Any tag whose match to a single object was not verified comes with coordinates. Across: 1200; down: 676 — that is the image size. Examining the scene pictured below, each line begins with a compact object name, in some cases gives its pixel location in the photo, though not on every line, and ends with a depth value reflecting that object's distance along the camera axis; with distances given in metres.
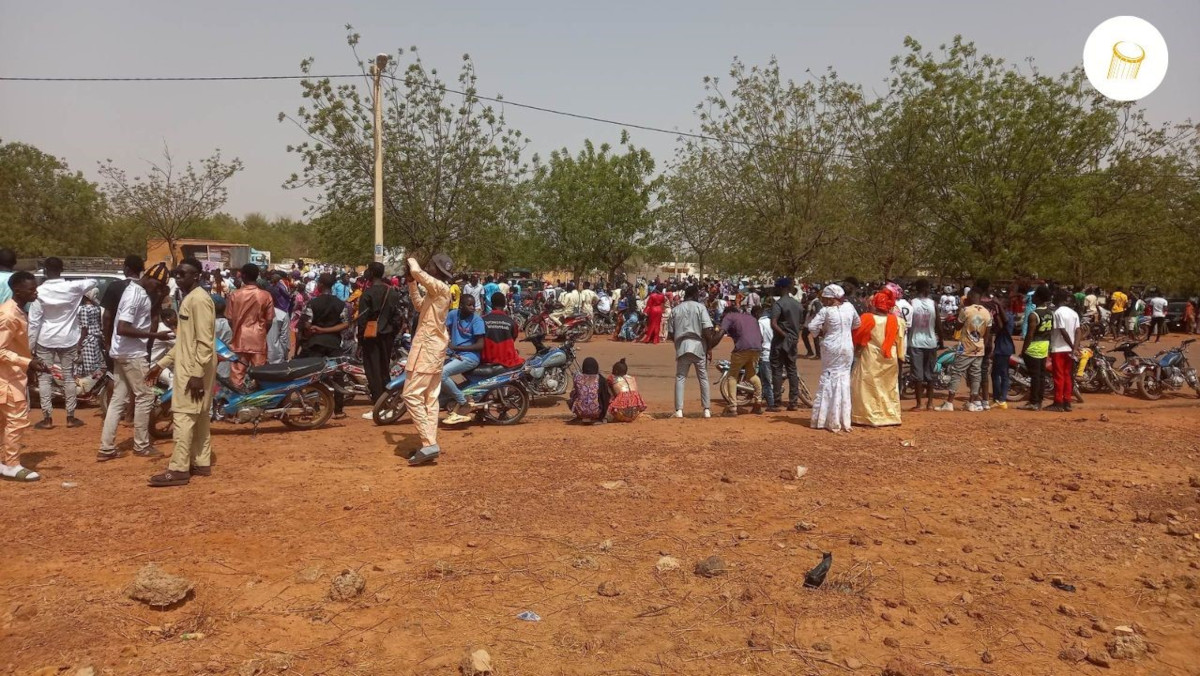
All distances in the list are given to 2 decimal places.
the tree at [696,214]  32.75
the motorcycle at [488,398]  9.08
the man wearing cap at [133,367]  7.16
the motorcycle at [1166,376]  12.55
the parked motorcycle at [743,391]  10.44
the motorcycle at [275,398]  8.41
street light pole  17.56
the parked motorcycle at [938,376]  11.55
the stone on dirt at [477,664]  3.82
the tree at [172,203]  28.61
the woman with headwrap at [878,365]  9.26
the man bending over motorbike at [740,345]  9.69
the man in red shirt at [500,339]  9.45
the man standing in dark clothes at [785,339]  10.07
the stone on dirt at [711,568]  5.07
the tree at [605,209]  36.44
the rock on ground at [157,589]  4.45
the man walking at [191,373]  6.39
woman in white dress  9.15
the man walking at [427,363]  7.16
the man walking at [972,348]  10.50
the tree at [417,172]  20.84
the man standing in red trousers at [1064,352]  10.62
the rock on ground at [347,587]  4.63
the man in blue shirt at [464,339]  9.14
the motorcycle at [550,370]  10.82
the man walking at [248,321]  9.16
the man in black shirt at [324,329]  9.70
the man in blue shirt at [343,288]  17.75
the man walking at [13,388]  6.41
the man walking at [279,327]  11.27
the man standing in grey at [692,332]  9.73
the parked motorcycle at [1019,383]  11.80
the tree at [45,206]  38.81
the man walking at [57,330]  8.57
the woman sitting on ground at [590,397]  9.58
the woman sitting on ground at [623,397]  9.66
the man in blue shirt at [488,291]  21.19
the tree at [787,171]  24.84
